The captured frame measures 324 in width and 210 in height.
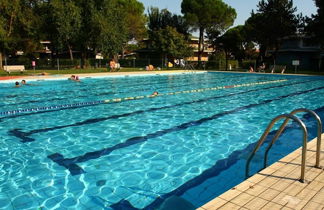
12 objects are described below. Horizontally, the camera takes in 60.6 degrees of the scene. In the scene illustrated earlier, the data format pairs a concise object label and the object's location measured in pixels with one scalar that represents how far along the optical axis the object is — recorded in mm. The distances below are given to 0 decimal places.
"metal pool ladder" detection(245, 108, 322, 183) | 3152
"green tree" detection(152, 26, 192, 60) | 39000
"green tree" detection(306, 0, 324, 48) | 29656
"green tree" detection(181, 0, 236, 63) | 44375
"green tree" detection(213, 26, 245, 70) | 41719
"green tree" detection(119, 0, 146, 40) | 53353
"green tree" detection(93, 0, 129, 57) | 32875
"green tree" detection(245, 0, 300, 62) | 33562
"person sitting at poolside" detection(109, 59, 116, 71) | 30250
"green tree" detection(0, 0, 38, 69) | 29578
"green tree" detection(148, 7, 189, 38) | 46094
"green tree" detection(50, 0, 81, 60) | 31234
